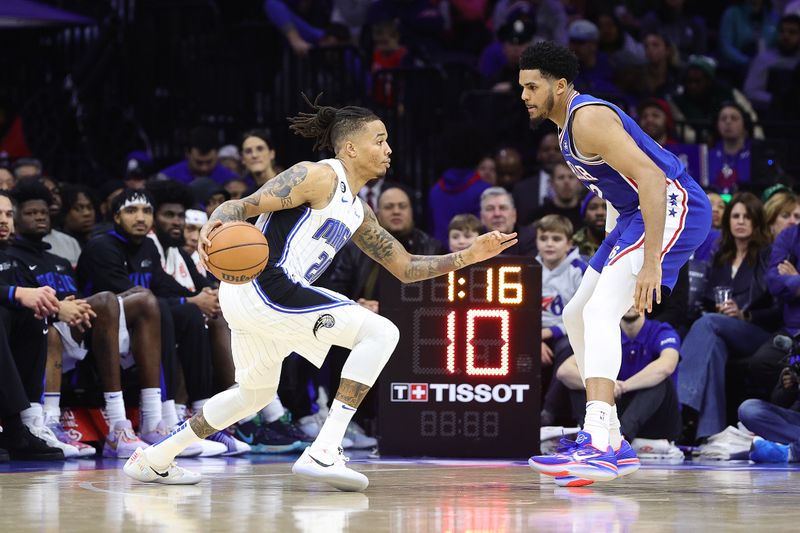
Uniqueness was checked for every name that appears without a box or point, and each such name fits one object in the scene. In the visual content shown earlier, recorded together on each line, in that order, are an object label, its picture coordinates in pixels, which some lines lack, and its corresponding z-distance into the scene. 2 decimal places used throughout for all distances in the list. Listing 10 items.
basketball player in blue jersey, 10.30
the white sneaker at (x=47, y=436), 13.82
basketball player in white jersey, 10.14
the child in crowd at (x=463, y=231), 15.93
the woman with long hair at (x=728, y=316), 15.49
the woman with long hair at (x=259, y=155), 17.01
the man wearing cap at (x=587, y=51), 22.55
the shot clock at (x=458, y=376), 14.20
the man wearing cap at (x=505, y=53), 22.13
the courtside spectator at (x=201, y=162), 18.63
